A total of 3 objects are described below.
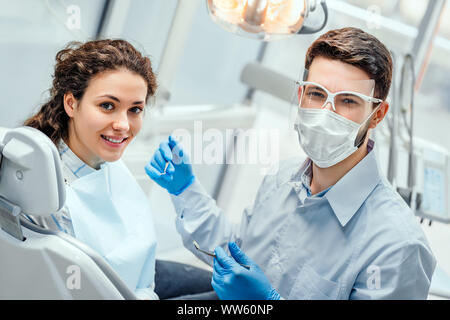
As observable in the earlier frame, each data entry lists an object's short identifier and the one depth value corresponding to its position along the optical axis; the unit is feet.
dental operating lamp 4.33
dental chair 3.60
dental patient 4.37
